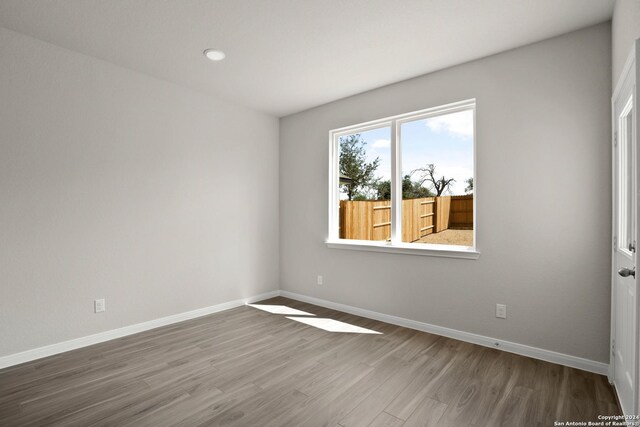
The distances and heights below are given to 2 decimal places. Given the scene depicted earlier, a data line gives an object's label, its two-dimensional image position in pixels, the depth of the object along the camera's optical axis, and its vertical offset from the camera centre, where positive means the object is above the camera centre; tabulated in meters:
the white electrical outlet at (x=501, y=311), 2.86 -0.97
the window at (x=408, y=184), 3.24 +0.27
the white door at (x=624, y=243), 1.72 -0.25
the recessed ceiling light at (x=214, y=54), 2.91 +1.47
